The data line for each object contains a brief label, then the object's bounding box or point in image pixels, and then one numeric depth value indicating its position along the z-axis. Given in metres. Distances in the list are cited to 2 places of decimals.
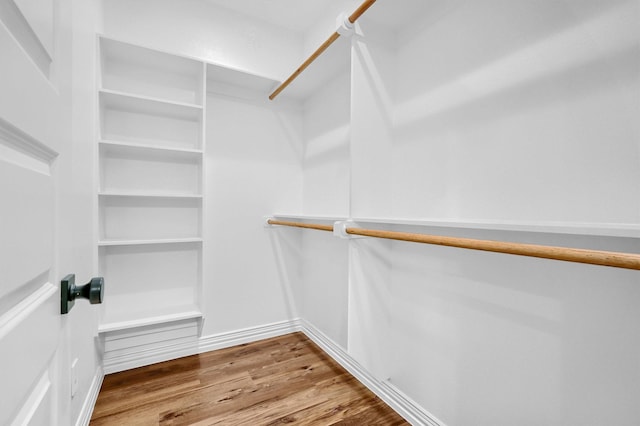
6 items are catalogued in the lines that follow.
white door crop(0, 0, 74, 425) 0.31
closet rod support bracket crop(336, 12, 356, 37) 1.32
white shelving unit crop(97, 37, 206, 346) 1.68
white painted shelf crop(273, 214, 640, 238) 0.61
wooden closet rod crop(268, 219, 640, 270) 0.57
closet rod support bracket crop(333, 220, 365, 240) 1.34
